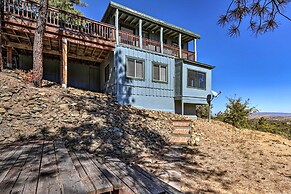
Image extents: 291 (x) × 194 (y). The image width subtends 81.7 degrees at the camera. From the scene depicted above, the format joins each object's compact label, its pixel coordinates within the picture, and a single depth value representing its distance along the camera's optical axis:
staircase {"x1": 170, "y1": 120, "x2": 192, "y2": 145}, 7.13
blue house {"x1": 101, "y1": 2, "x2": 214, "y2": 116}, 10.09
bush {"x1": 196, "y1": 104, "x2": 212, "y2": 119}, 17.23
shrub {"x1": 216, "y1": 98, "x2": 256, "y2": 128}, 13.49
